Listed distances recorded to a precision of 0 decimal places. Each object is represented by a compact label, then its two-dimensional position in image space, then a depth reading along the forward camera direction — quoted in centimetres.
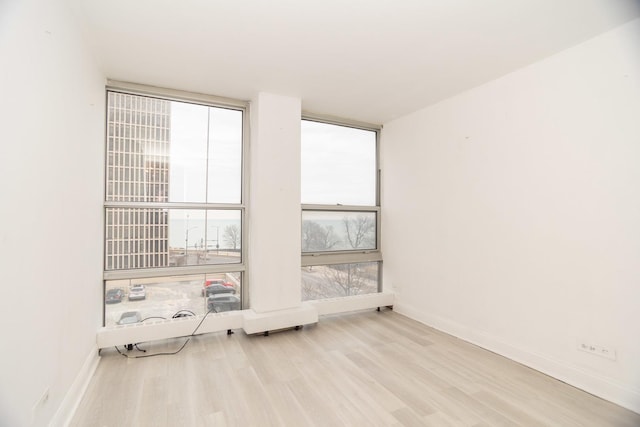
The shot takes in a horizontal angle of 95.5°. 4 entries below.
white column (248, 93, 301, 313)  336
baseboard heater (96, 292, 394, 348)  281
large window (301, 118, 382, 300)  408
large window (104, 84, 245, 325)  308
